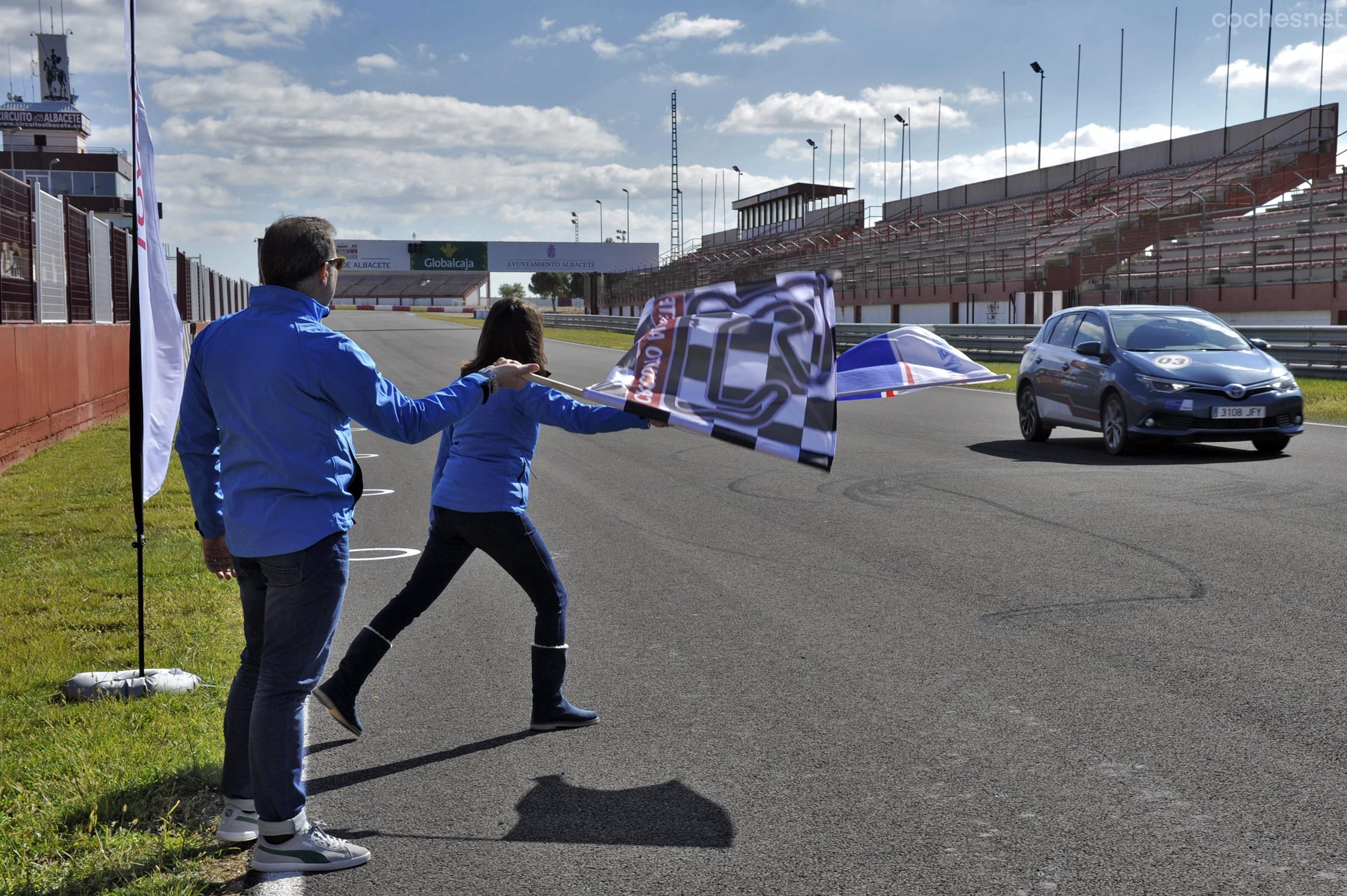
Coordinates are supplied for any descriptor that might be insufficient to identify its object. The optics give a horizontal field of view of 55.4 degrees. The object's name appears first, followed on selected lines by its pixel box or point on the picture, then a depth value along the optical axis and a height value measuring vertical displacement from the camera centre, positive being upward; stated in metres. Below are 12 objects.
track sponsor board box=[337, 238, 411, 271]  86.62 +5.24
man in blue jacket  3.46 -0.37
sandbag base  5.20 -1.44
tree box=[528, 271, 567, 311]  163.00 +6.26
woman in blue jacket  4.55 -0.67
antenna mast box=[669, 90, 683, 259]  103.56 +14.32
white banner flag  4.88 +0.01
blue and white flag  5.13 -0.14
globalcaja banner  88.81 +5.25
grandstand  28.53 +2.77
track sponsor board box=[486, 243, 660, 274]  89.62 +5.27
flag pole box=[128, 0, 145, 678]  4.88 -0.27
